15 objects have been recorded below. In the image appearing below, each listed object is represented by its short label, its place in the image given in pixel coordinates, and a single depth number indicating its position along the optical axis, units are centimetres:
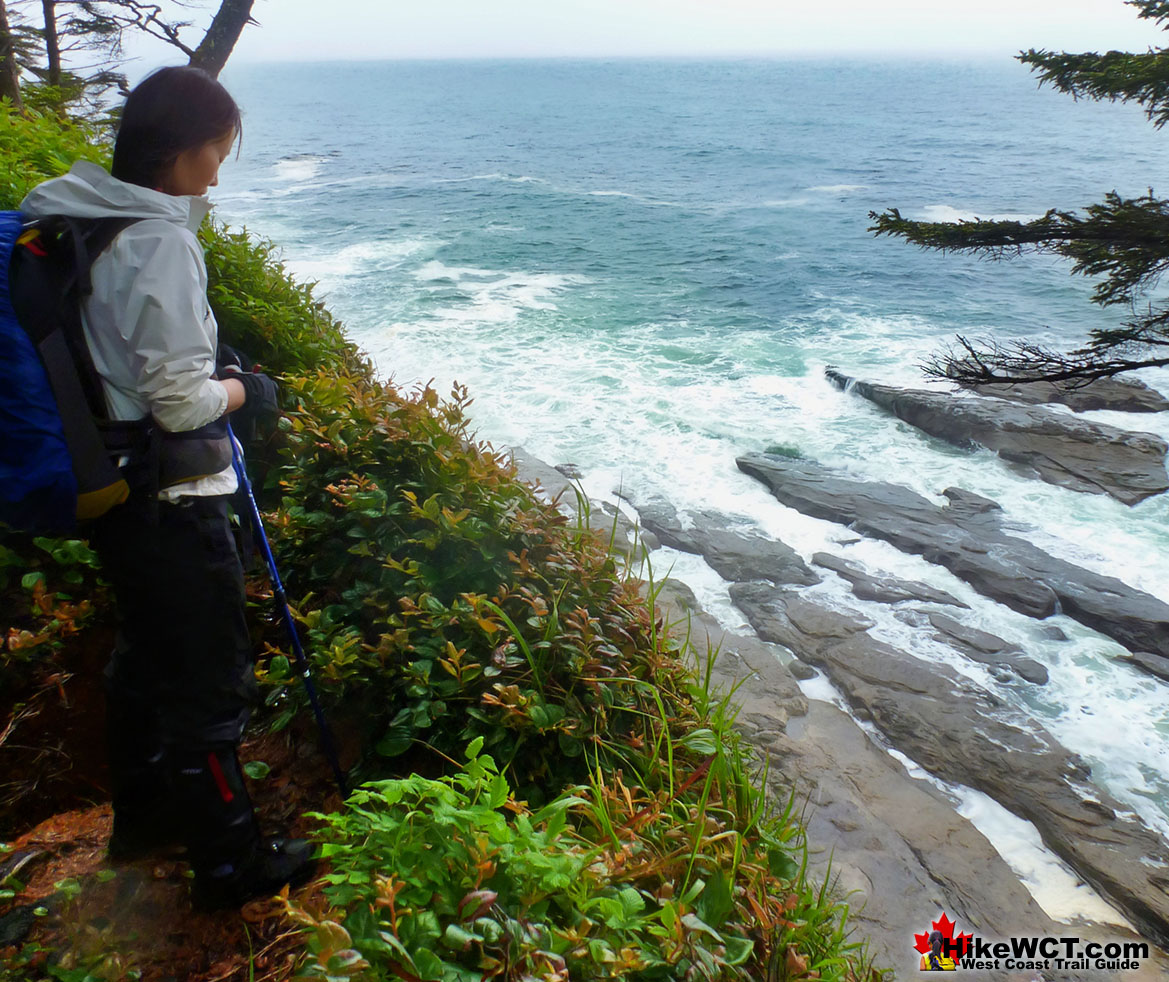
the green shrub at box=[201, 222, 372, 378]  453
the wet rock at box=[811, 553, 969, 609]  730
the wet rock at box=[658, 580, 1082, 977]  374
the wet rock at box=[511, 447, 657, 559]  722
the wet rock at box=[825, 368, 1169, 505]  986
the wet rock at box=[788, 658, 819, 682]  603
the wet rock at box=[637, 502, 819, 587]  745
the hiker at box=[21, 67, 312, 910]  195
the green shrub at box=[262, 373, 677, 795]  265
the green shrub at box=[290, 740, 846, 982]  167
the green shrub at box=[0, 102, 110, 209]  441
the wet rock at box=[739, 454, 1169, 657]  725
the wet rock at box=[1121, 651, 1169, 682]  667
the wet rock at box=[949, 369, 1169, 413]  1192
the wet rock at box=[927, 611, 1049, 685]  644
